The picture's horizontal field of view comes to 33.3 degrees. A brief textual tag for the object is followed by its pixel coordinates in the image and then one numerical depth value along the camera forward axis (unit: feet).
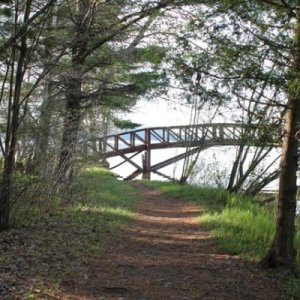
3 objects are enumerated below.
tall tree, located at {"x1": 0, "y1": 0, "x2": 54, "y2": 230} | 24.18
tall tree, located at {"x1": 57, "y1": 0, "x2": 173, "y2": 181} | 32.58
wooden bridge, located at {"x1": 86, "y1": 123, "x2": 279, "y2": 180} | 53.17
